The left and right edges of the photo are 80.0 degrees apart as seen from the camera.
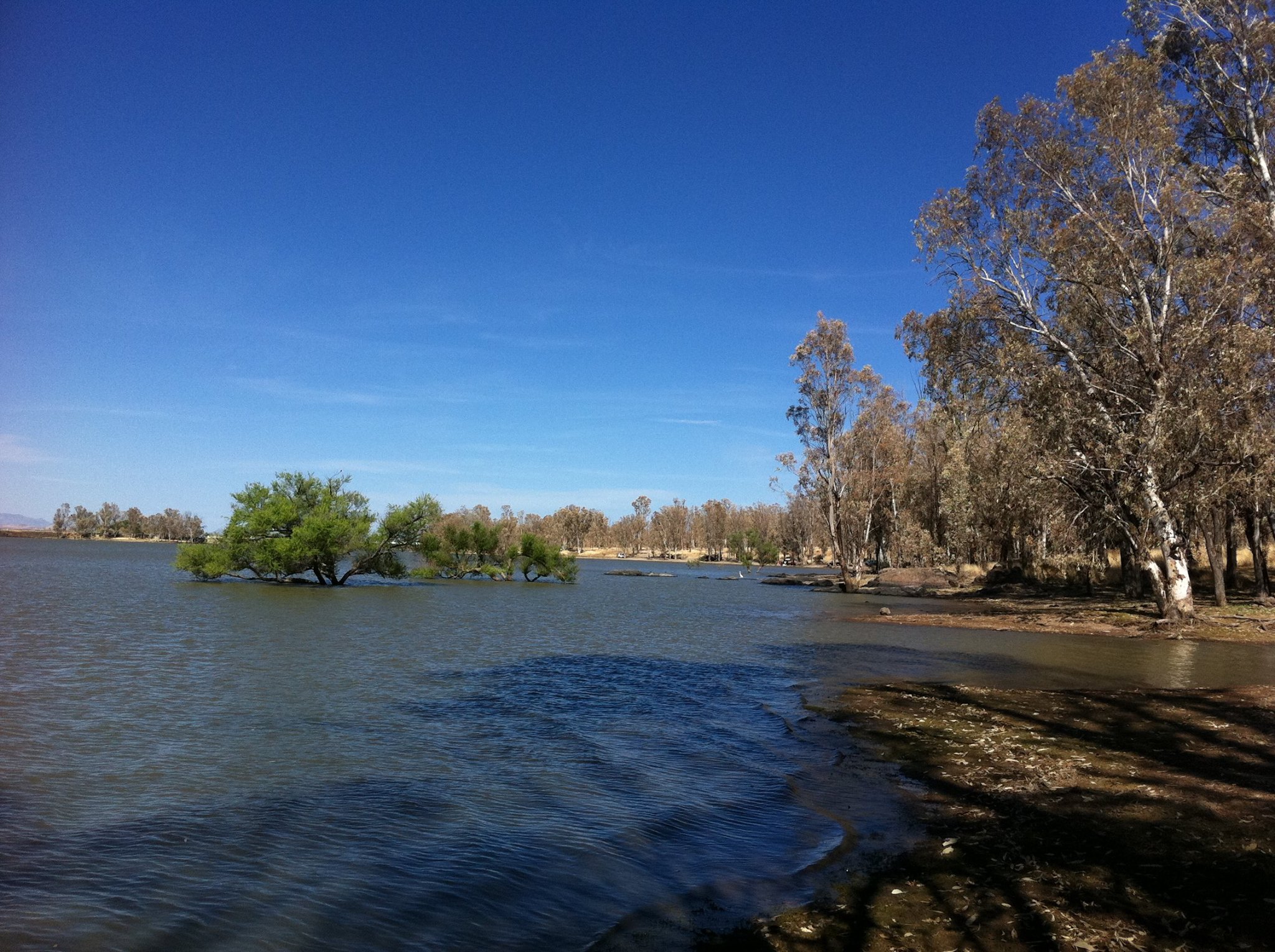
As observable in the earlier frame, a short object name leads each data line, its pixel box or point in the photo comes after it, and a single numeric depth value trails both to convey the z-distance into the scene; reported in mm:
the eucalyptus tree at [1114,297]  25781
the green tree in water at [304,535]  47500
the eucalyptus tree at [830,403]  56312
